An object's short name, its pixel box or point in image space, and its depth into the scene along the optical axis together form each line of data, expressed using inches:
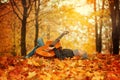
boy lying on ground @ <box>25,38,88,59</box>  441.1
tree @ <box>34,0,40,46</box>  814.7
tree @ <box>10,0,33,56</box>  581.0
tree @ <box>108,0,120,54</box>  583.8
